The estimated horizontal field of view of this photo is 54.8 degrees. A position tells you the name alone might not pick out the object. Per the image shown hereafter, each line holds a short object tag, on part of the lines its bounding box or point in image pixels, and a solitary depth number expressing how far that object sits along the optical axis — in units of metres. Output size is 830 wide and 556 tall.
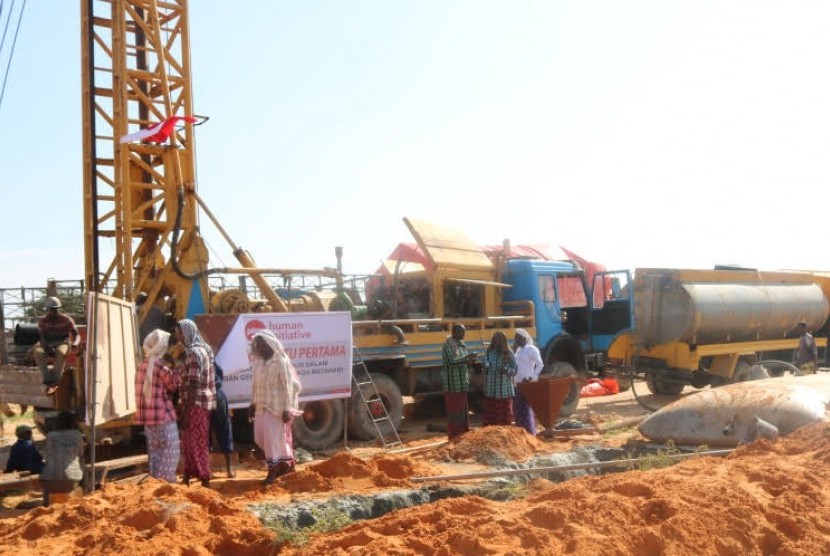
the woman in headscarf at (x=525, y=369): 9.52
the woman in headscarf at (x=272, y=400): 6.96
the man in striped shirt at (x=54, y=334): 7.93
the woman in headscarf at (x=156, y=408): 6.50
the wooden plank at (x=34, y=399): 6.95
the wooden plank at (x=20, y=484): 7.17
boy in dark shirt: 7.72
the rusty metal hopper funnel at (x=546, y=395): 9.44
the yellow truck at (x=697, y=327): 13.96
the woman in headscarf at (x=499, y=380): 9.04
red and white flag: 10.93
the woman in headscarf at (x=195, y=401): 6.80
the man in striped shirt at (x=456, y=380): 9.17
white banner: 8.65
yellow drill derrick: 10.75
